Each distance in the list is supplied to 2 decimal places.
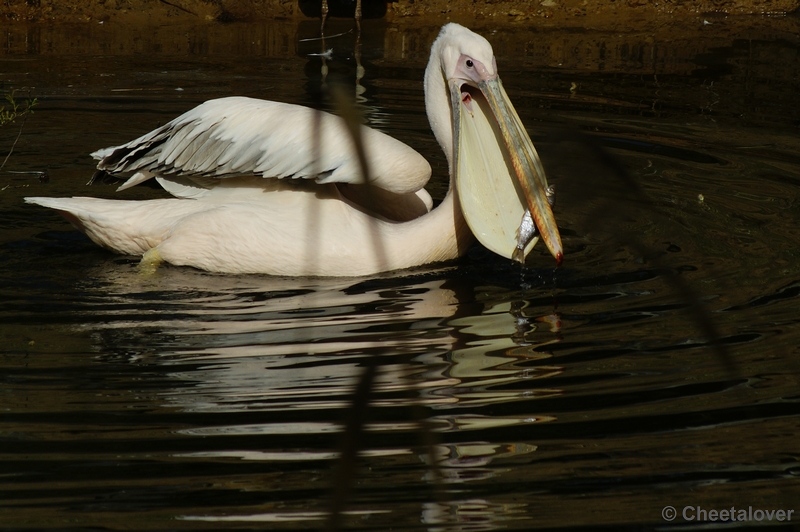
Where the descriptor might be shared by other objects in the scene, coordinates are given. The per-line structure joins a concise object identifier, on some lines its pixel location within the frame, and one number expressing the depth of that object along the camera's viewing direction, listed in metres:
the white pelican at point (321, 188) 7.92
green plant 11.95
